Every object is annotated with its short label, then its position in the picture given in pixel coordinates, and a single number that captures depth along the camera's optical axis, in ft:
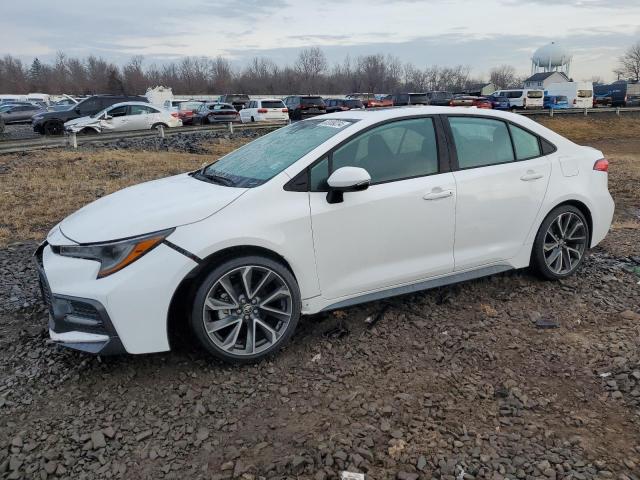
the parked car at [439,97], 117.80
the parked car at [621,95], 157.38
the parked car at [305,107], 98.48
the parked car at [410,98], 118.32
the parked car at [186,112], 93.40
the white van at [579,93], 143.84
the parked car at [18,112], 107.76
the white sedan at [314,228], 10.39
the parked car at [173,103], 105.70
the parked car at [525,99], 124.98
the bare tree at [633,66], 363.37
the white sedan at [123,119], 66.28
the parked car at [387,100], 124.47
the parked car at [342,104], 108.99
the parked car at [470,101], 98.06
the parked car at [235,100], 144.65
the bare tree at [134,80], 314.63
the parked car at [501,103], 123.30
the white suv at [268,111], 93.25
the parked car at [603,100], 159.63
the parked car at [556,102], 127.03
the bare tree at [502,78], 424.79
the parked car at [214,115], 93.25
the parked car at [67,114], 71.61
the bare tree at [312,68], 366.84
